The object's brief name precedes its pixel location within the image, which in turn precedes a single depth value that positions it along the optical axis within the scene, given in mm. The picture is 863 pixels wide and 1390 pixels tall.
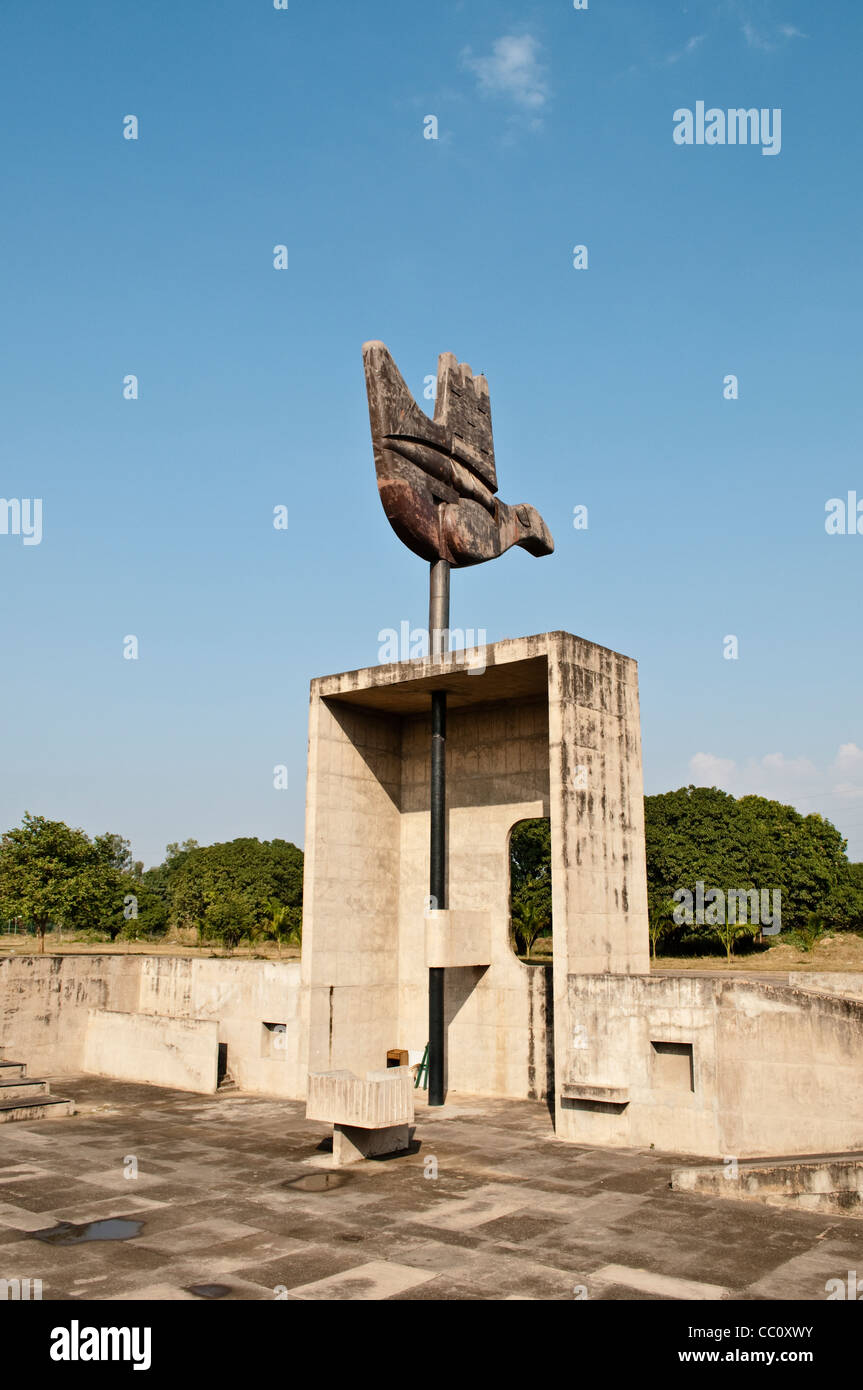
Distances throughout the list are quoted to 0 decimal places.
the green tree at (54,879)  36938
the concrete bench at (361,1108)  12641
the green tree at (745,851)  49344
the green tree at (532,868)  47562
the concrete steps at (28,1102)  16172
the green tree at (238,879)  63188
